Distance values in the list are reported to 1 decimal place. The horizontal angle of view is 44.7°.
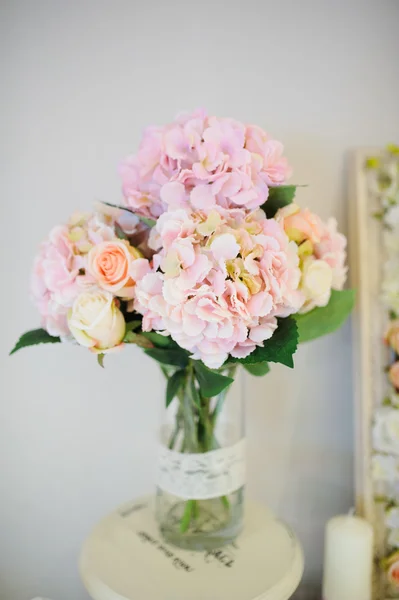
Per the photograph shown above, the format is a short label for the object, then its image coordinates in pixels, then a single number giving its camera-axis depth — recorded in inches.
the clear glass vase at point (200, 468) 31.1
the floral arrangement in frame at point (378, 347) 37.0
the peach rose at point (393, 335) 37.2
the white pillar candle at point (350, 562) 33.6
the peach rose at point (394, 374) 36.9
